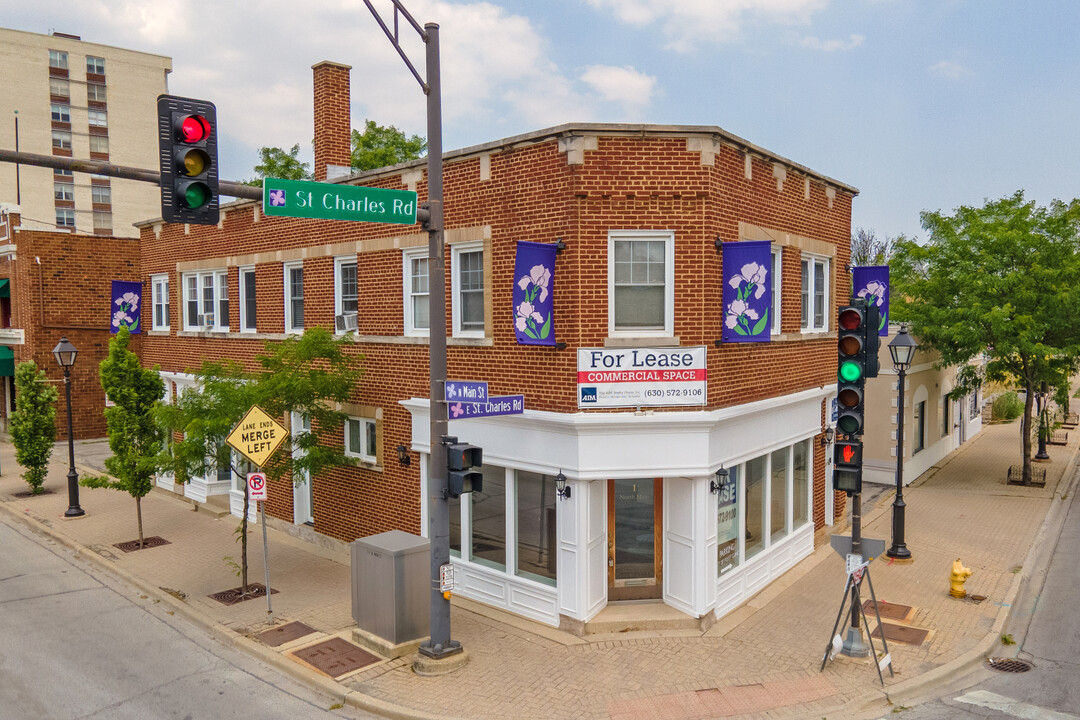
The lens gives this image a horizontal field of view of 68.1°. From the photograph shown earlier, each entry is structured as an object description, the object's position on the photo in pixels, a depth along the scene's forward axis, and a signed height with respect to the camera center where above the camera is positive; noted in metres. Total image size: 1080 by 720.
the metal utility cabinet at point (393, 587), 11.14 -3.62
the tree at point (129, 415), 15.62 -1.62
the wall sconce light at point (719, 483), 12.17 -2.33
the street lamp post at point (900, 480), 15.91 -3.02
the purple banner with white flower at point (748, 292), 11.73 +0.56
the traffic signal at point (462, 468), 10.26 -1.77
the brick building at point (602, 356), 11.67 -0.56
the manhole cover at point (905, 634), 11.67 -4.55
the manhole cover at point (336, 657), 10.71 -4.51
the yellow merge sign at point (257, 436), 12.27 -1.63
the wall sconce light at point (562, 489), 11.80 -2.34
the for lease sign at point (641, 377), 11.62 -0.67
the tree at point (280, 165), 36.98 +7.79
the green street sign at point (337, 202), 8.58 +1.47
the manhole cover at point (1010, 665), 10.86 -4.63
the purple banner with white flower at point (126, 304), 21.92 +0.80
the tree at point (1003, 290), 21.12 +1.06
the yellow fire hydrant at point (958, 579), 13.40 -4.22
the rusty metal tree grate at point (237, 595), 13.48 -4.51
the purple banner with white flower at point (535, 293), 11.59 +0.56
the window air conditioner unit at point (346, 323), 15.62 +0.18
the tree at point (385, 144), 35.34 +8.54
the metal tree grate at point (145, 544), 16.56 -4.45
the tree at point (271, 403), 13.43 -1.23
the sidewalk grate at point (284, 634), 11.69 -4.52
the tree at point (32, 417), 20.97 -2.21
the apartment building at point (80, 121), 58.97 +16.42
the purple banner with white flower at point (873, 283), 15.64 +0.91
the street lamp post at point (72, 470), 19.20 -3.33
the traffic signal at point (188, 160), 7.00 +1.55
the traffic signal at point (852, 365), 10.30 -0.46
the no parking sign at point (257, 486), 12.32 -2.38
